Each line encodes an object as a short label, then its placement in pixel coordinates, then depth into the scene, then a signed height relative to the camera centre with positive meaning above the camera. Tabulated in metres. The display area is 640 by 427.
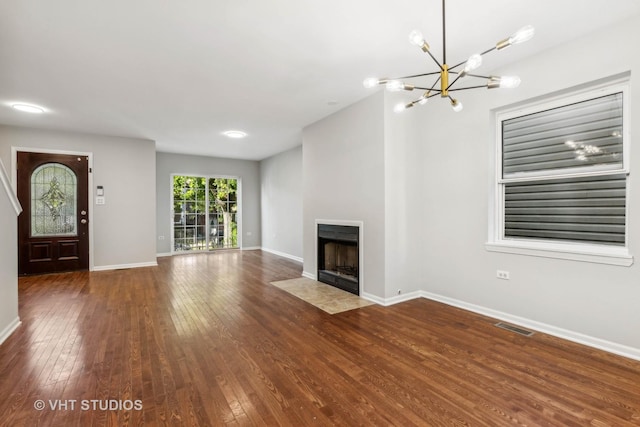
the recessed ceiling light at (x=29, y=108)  4.47 +1.54
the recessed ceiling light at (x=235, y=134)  6.02 +1.56
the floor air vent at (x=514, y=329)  3.01 -1.20
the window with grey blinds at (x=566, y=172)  2.74 +0.38
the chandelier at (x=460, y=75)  1.69 +0.91
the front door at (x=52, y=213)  5.64 -0.04
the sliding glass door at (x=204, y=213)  8.52 -0.07
